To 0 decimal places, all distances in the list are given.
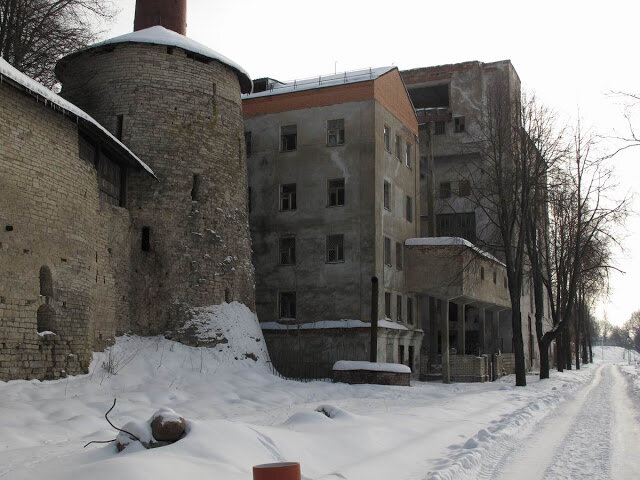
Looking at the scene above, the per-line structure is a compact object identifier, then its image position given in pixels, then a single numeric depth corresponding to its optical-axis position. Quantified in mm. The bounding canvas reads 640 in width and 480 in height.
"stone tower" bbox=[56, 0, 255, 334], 25062
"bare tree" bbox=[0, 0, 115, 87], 25344
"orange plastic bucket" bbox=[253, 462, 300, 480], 5621
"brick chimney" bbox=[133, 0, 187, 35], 30297
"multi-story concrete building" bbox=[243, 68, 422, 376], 32156
